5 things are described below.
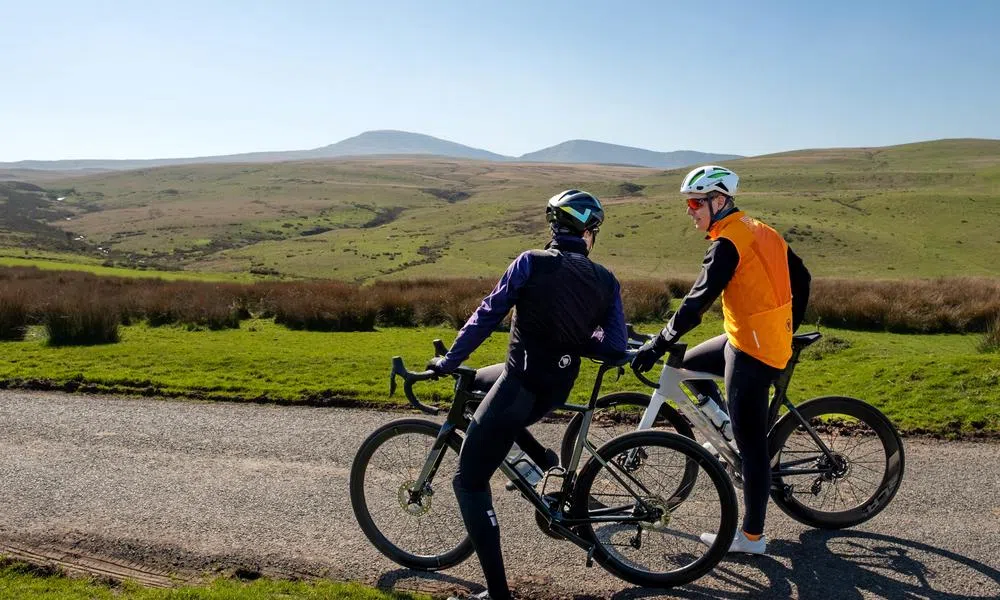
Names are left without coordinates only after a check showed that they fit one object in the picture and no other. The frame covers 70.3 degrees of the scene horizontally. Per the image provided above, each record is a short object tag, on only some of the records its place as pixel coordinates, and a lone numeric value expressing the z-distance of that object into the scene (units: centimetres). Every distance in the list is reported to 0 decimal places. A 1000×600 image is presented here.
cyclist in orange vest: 470
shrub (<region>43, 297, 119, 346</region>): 1520
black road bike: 467
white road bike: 536
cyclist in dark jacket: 414
